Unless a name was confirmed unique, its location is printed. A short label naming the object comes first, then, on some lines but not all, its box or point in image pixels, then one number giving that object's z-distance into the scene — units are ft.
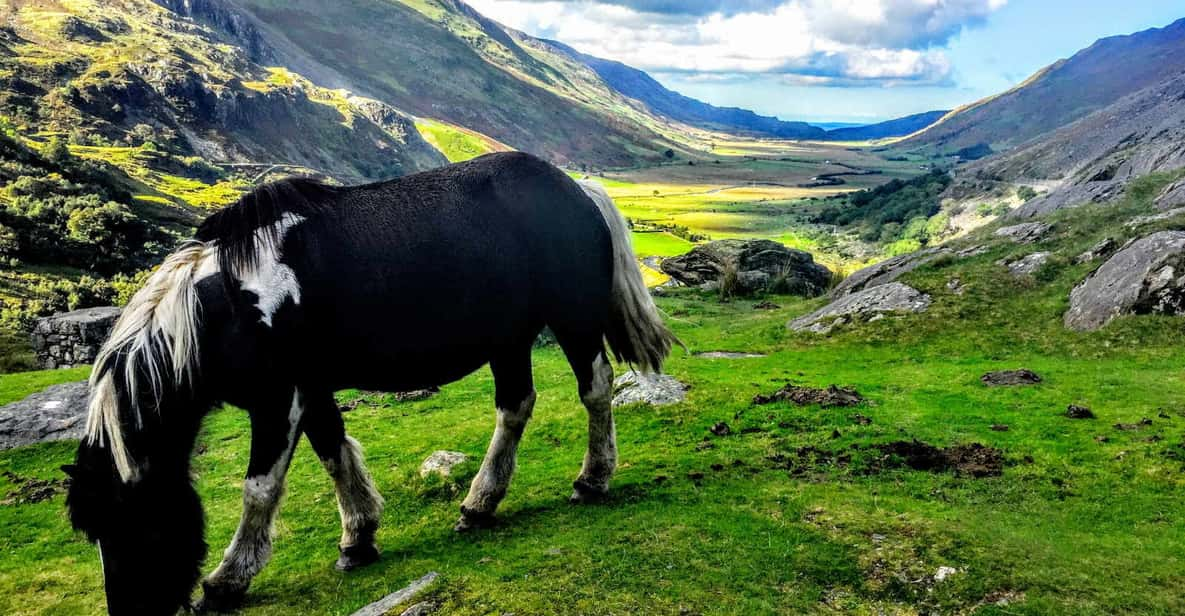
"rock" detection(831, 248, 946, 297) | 73.15
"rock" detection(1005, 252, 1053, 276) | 59.93
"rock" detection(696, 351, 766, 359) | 61.55
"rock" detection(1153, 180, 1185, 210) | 58.49
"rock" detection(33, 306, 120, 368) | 65.77
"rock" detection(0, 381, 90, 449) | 40.06
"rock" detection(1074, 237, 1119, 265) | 56.08
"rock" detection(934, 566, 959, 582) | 17.76
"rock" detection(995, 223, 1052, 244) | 67.44
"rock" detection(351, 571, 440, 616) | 17.83
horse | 17.98
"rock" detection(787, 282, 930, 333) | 61.31
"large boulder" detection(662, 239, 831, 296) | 109.29
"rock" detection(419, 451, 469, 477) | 29.94
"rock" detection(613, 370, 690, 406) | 39.34
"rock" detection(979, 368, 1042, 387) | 40.36
